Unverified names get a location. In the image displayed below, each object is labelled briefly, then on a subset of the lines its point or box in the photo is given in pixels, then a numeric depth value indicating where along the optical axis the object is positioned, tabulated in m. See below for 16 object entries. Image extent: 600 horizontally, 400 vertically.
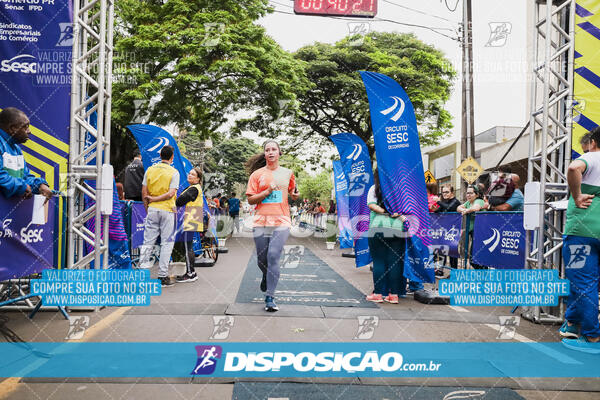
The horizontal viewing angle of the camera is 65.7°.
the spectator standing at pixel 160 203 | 6.31
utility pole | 13.14
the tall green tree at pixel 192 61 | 15.15
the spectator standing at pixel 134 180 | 8.84
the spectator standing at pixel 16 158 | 3.85
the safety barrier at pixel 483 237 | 6.42
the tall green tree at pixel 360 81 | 21.36
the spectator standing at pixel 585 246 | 3.96
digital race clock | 8.70
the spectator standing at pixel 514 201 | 6.87
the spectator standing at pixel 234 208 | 16.38
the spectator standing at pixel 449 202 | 8.76
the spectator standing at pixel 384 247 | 5.72
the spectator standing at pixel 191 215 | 7.14
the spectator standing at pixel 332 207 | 21.20
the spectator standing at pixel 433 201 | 8.80
